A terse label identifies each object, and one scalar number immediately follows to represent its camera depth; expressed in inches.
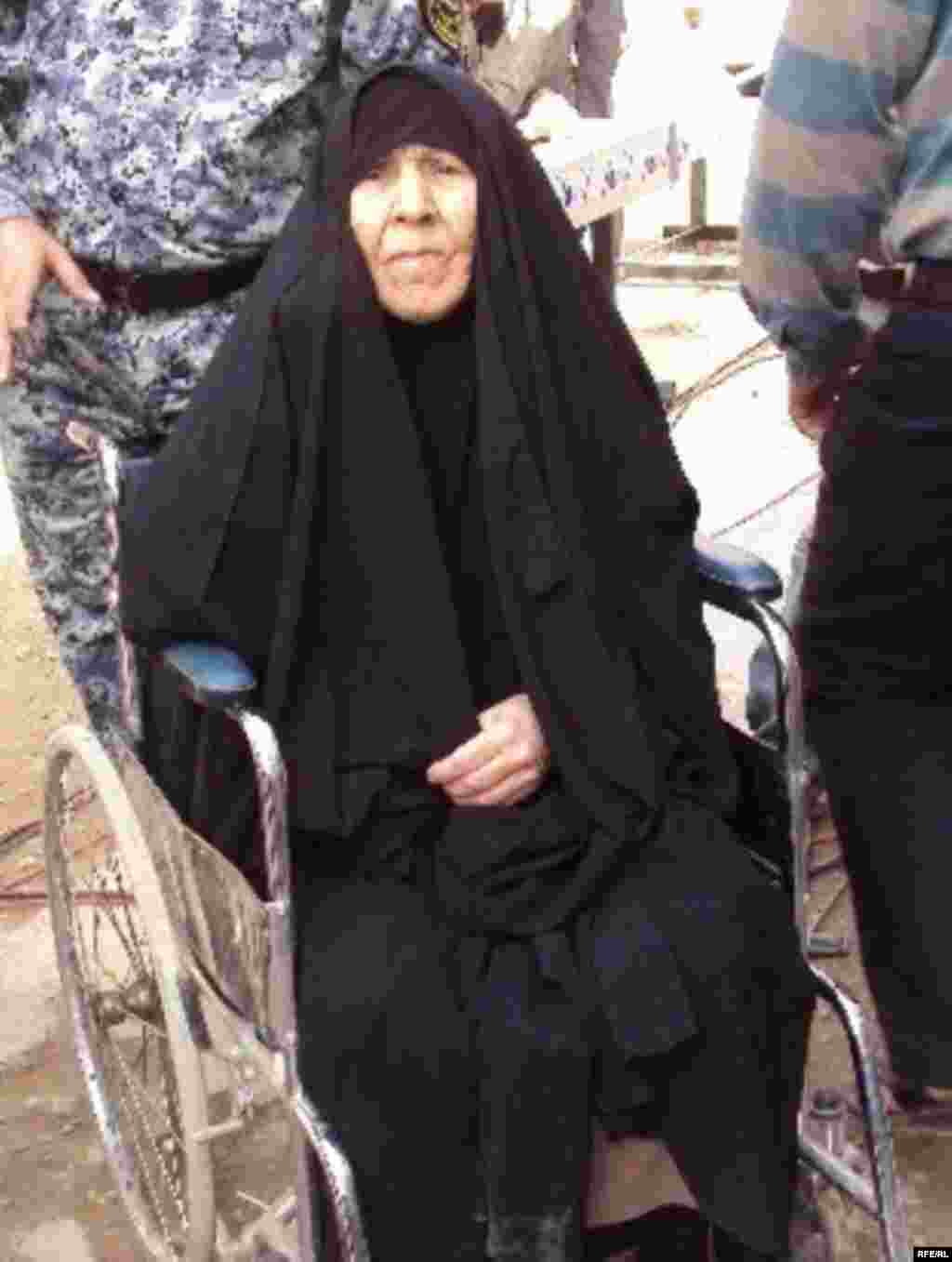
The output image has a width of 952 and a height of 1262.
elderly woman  89.1
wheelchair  86.4
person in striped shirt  88.4
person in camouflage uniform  111.9
